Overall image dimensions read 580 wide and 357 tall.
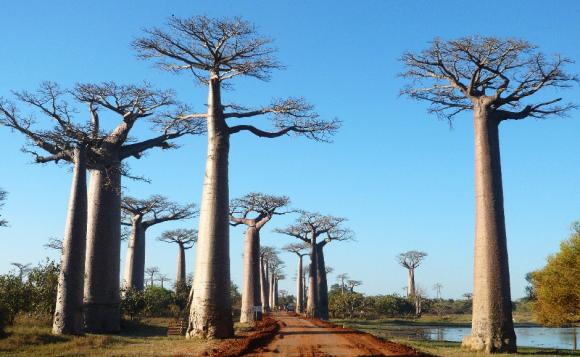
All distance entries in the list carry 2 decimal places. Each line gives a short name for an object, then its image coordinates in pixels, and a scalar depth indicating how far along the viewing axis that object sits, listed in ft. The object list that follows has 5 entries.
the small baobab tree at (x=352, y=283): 266.36
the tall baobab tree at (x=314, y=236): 128.57
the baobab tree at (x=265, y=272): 157.88
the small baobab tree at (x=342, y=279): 278.01
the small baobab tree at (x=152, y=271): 272.99
